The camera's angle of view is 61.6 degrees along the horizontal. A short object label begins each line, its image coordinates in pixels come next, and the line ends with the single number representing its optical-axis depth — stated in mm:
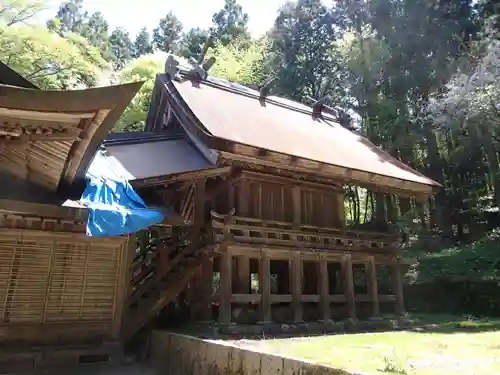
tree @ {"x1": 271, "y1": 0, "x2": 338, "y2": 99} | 28000
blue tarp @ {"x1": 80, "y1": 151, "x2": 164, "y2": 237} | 7008
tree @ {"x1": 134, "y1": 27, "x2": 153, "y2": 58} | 42500
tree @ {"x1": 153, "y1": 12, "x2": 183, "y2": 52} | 42531
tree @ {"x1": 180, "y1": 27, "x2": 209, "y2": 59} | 38031
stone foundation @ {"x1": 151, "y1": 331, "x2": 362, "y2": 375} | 4705
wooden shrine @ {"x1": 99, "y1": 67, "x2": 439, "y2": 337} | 8836
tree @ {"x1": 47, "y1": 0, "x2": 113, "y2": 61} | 36000
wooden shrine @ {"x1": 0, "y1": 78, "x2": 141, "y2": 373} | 6418
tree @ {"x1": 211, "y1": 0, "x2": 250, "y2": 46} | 37469
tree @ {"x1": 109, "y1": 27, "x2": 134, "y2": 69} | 41597
